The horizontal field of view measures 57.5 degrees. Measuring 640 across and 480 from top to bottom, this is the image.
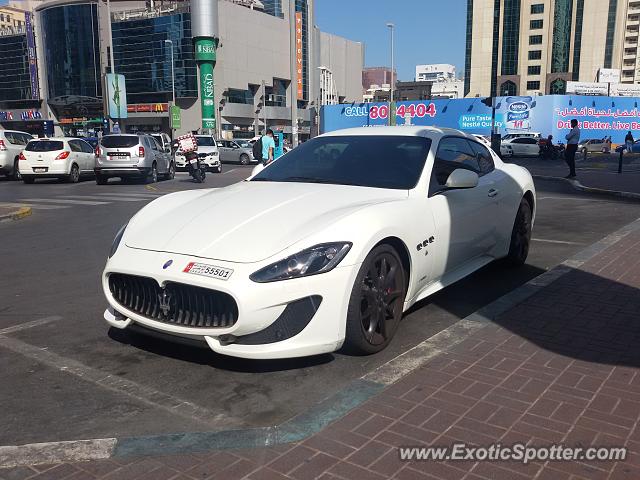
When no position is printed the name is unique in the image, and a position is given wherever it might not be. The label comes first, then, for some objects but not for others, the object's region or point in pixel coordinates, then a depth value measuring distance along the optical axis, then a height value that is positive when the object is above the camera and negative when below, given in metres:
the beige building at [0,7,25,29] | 163.25 +29.80
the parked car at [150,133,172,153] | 21.98 -0.76
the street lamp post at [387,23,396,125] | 55.37 +8.70
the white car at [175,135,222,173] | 26.08 -1.59
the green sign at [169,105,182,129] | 62.65 +0.56
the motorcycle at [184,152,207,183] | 19.45 -1.41
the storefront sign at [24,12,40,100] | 86.75 +9.33
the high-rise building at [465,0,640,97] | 95.62 +12.72
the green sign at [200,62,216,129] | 75.06 +3.40
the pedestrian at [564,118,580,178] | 18.30 -0.77
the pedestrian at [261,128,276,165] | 17.86 -0.80
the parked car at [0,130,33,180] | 20.69 -0.96
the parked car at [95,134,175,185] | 18.67 -1.11
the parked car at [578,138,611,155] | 47.59 -2.15
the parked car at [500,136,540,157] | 40.62 -1.88
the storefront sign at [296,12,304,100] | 89.59 +10.55
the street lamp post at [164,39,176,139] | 73.30 +4.74
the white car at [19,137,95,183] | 19.19 -1.20
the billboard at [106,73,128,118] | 43.27 +2.08
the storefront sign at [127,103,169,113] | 79.31 +2.03
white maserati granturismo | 3.44 -0.82
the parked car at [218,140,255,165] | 34.91 -1.77
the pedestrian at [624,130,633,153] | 42.13 -1.65
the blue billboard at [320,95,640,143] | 51.34 +0.51
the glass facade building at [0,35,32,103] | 90.19 +8.41
